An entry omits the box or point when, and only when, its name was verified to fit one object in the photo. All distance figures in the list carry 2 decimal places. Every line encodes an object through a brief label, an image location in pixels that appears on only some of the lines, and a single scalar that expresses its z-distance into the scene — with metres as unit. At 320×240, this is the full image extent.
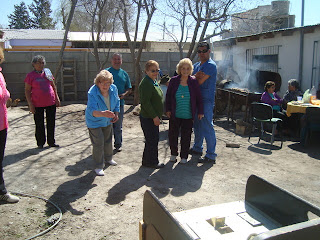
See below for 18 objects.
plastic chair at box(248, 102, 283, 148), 6.91
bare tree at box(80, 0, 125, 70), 10.84
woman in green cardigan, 4.82
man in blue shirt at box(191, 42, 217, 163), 5.25
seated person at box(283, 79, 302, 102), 7.93
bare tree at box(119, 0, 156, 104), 10.21
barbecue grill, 8.44
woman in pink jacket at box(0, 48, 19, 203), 3.66
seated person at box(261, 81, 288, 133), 7.72
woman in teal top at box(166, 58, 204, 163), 5.11
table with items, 6.86
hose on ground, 3.14
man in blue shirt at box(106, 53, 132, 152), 5.91
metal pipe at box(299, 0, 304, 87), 10.45
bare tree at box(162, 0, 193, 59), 10.50
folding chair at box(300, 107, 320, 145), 6.56
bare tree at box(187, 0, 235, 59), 9.91
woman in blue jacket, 4.51
